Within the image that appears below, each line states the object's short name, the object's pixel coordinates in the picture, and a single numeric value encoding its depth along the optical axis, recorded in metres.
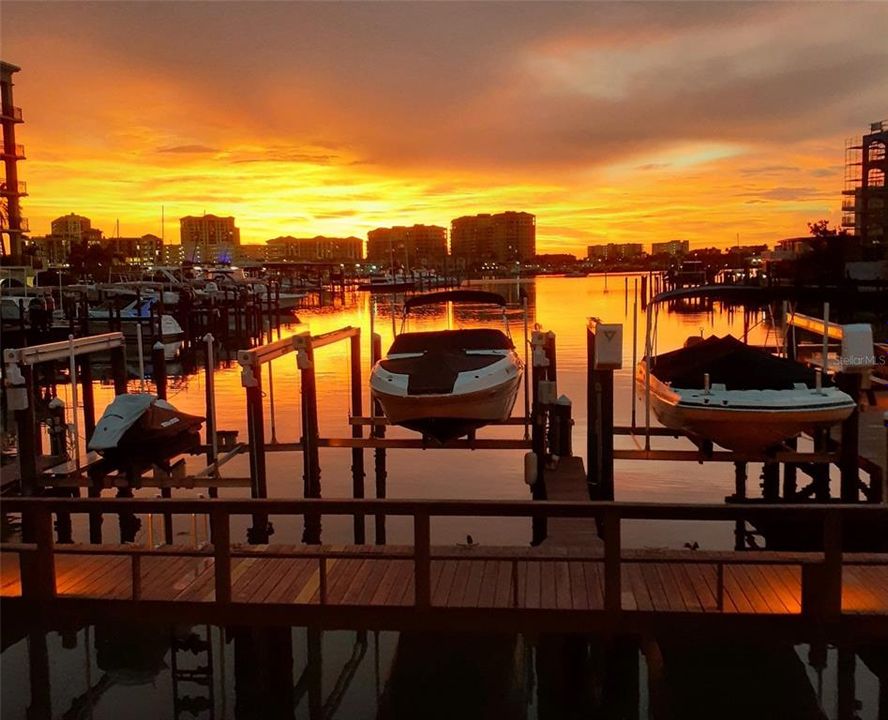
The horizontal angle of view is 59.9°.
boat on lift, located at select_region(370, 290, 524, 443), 12.32
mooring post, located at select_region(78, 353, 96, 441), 15.00
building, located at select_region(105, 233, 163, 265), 117.81
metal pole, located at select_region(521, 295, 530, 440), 13.30
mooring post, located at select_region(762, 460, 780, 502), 13.70
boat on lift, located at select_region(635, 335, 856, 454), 10.52
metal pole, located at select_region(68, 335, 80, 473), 11.40
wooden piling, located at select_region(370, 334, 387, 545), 12.78
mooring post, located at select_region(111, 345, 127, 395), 13.42
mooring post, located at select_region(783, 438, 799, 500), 13.21
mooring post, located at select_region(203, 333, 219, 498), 11.73
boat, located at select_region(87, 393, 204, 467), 11.09
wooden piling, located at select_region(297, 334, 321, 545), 11.22
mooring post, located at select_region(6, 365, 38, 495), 10.25
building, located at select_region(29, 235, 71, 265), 180.62
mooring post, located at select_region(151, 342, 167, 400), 14.12
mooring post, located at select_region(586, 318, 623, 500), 10.26
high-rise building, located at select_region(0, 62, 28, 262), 75.56
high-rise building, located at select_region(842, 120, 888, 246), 79.81
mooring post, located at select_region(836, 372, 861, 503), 10.52
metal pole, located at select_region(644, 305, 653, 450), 12.39
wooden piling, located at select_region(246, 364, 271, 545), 10.06
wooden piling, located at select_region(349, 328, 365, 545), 14.20
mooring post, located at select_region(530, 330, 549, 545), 10.78
